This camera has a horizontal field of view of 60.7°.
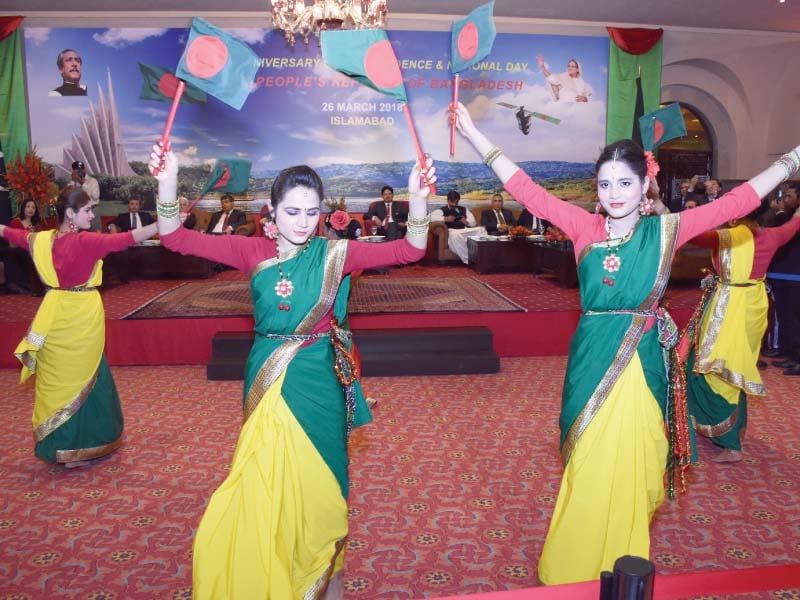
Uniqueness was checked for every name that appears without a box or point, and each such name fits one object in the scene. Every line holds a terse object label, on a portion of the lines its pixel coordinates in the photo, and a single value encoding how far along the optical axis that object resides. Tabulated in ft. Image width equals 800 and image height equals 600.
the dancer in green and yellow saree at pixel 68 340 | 10.66
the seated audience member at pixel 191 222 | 29.12
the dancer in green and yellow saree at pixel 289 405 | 6.00
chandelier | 22.08
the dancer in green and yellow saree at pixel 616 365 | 6.81
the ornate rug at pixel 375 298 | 19.30
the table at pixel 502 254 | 28.19
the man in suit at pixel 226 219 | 29.63
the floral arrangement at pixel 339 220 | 17.12
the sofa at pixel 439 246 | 30.66
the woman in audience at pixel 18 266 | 24.57
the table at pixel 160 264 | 27.45
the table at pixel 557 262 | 24.38
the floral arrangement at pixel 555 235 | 26.27
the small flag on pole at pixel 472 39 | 6.15
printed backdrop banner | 31.24
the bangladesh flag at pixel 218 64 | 6.09
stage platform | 17.49
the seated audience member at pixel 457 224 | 30.63
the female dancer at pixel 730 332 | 11.32
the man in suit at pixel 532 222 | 30.99
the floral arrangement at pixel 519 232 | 28.13
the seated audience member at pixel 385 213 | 30.17
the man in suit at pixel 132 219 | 29.07
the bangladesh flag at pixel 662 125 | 9.87
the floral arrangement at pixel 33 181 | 28.53
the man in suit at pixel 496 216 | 32.35
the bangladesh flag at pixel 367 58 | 6.15
